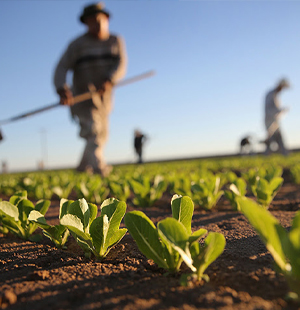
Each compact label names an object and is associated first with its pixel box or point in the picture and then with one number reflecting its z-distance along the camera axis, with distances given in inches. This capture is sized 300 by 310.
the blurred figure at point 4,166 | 1176.7
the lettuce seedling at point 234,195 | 92.4
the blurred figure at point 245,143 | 627.4
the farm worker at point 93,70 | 264.8
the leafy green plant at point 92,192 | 118.0
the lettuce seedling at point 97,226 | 49.2
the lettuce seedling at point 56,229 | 54.2
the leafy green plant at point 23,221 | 68.6
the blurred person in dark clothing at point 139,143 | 660.1
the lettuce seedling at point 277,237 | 31.3
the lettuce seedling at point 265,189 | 87.7
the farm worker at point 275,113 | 495.2
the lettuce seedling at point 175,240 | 39.7
